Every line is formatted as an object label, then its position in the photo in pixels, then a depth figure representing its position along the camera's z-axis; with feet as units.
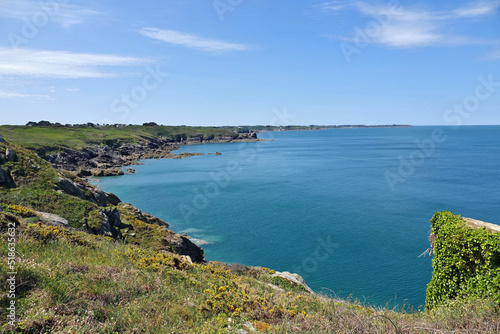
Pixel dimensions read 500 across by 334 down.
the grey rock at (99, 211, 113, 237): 76.85
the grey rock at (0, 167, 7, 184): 78.48
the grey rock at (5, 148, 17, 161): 88.84
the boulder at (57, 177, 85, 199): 91.89
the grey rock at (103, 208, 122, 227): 88.17
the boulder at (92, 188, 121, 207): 108.99
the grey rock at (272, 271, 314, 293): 60.90
